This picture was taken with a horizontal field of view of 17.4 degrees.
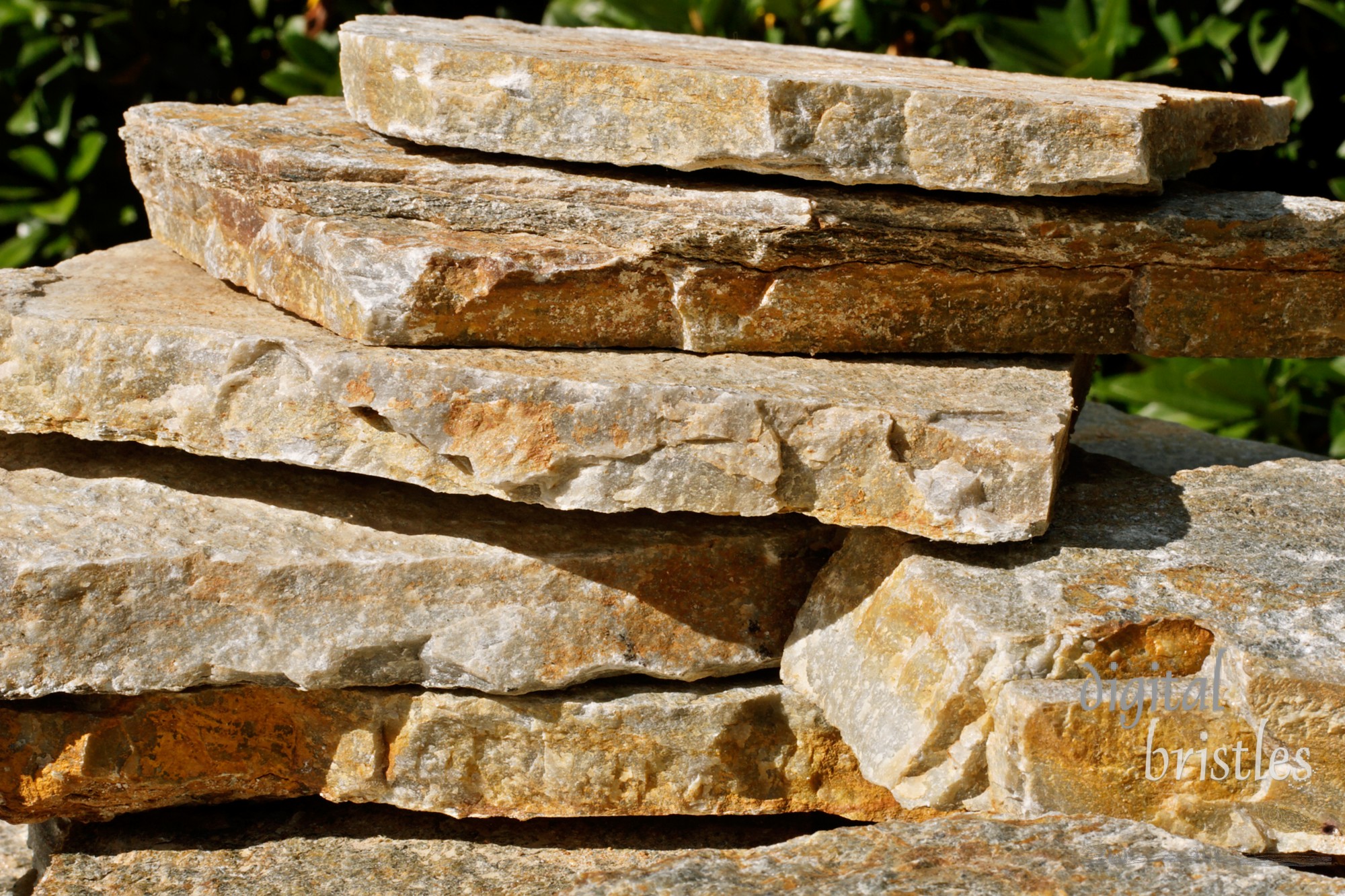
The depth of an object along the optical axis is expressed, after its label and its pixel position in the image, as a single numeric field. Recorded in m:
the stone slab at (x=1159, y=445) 2.23
